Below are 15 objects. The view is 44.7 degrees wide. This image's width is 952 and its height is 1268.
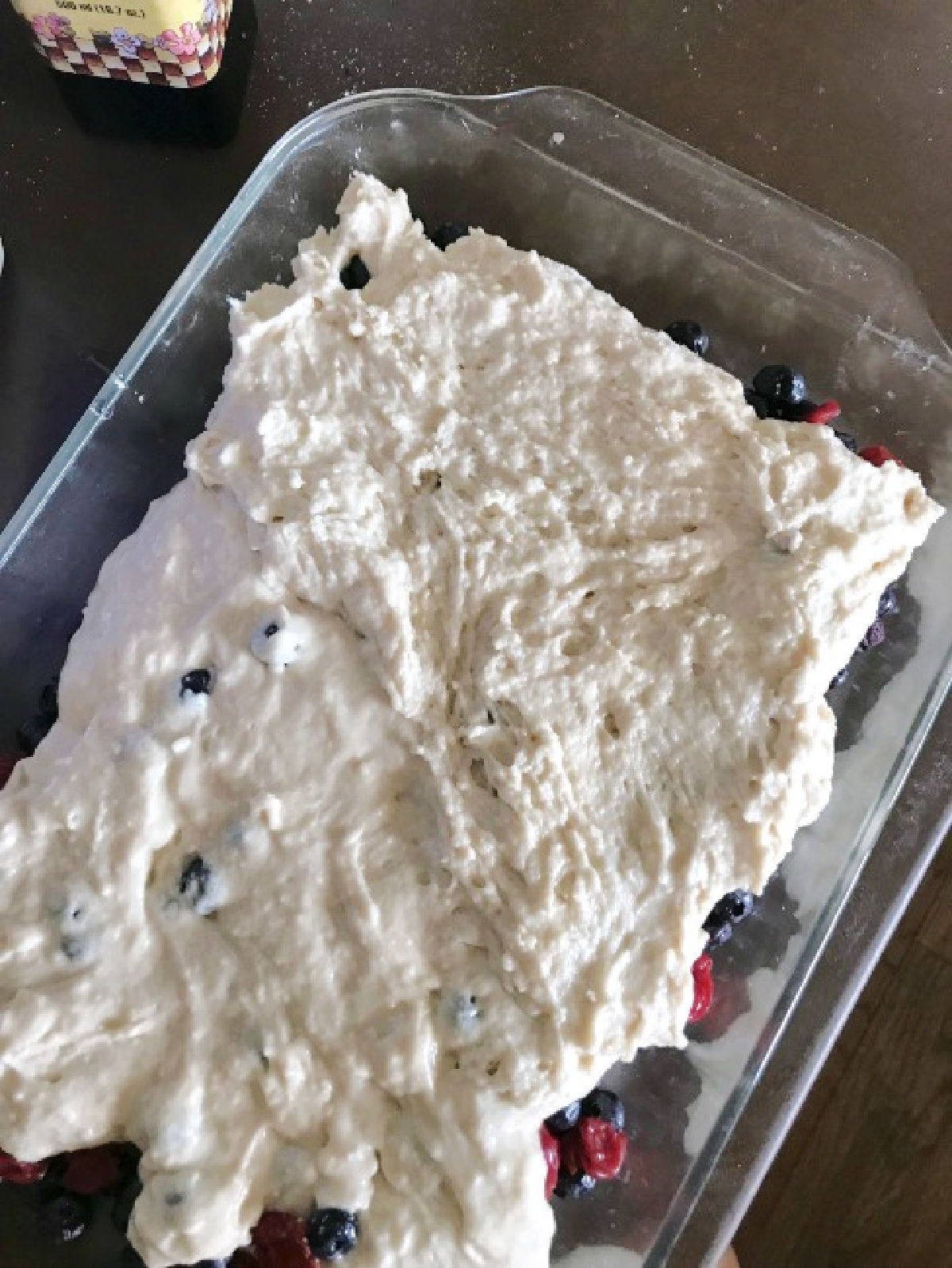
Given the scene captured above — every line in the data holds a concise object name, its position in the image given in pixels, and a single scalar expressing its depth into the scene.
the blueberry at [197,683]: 0.23
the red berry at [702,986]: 0.25
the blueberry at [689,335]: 0.28
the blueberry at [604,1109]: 0.25
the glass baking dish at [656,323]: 0.26
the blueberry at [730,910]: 0.25
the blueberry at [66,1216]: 0.24
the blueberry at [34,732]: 0.26
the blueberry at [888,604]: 0.27
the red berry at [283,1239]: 0.22
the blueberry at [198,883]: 0.22
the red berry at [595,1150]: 0.24
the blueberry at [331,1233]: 0.21
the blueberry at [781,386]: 0.28
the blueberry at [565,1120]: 0.24
